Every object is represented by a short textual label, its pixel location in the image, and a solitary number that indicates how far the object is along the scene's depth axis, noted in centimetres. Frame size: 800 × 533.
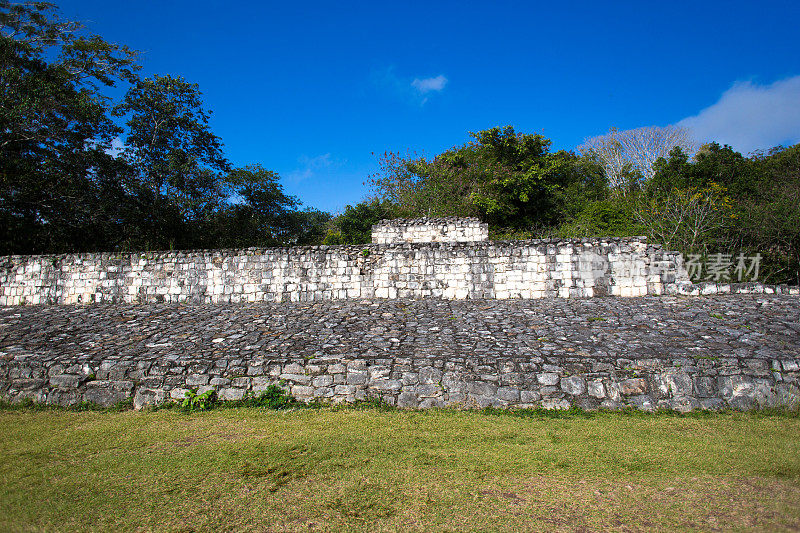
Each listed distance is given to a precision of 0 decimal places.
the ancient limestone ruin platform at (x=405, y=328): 547
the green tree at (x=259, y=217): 2208
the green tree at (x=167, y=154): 1858
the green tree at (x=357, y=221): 2366
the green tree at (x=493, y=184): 2306
